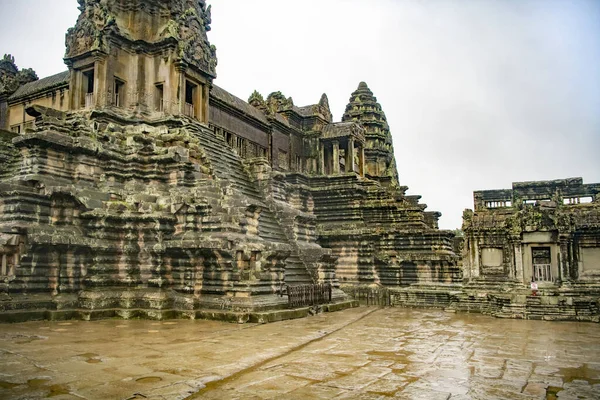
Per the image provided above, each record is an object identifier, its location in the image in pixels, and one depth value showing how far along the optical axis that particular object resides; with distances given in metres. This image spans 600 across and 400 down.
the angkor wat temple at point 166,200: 16.56
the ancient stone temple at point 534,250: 26.92
